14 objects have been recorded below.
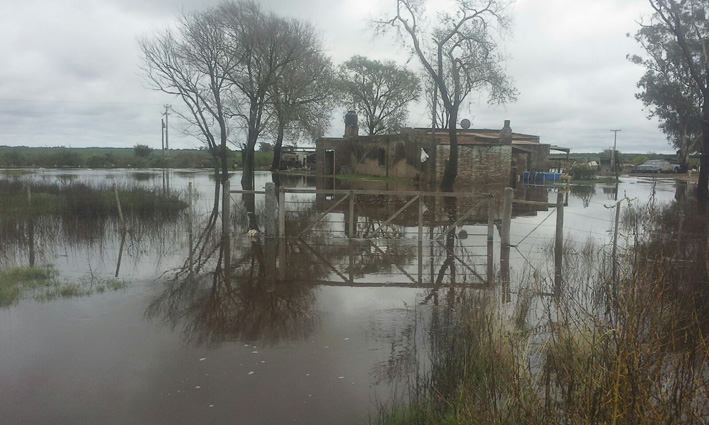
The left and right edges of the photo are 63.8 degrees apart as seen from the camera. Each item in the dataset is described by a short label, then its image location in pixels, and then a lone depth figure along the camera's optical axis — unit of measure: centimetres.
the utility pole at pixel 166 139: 7935
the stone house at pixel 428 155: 3791
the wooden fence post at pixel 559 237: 1143
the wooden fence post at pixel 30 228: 1129
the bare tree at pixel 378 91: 6800
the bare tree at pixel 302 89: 3450
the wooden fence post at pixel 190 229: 1341
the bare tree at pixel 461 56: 2961
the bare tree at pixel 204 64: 3350
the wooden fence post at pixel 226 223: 1276
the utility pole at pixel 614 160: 5343
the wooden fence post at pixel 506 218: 1225
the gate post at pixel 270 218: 1331
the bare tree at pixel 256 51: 3256
